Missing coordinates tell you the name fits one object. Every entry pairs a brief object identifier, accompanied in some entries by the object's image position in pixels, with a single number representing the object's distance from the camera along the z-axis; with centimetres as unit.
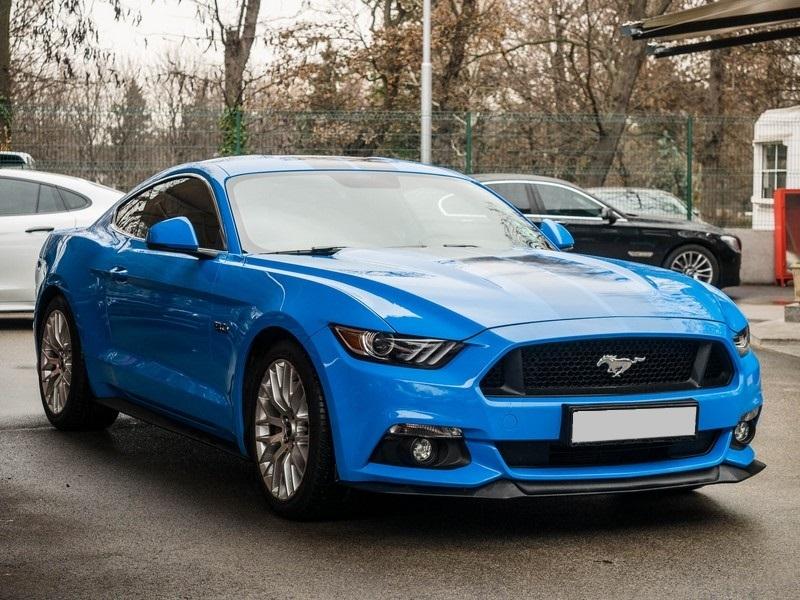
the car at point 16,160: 1961
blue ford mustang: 533
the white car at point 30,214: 1401
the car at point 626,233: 1939
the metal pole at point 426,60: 2779
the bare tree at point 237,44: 3061
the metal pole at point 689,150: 2312
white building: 2380
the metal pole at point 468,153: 2341
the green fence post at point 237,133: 2312
